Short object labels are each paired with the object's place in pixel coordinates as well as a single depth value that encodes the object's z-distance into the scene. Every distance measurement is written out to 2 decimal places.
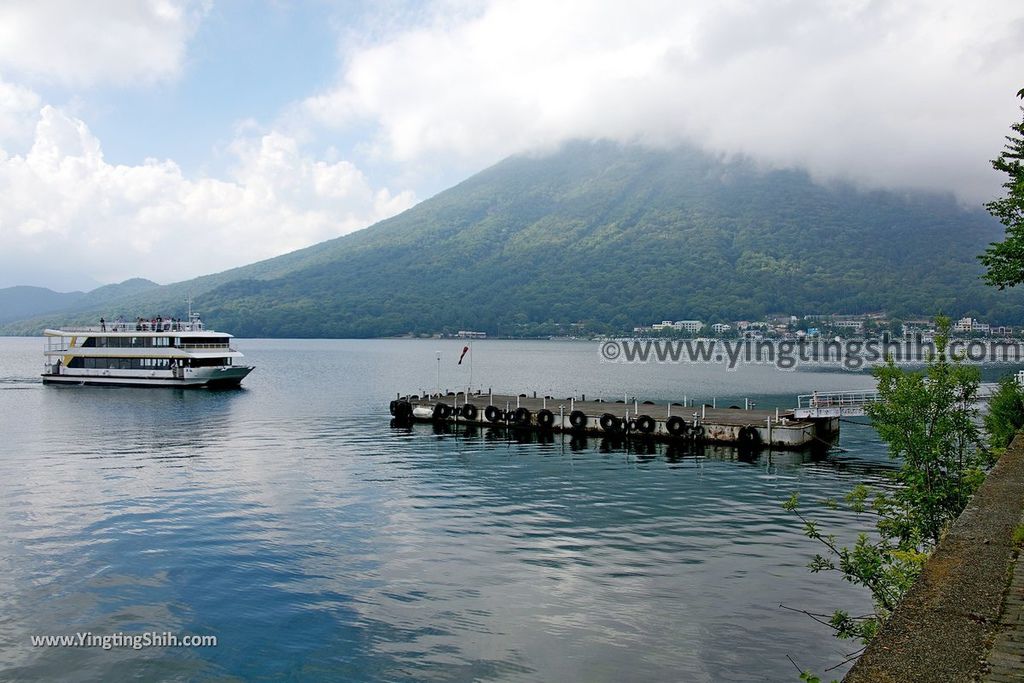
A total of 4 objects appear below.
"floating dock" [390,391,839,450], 44.25
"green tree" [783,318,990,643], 17.69
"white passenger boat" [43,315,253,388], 83.19
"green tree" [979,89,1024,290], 26.69
